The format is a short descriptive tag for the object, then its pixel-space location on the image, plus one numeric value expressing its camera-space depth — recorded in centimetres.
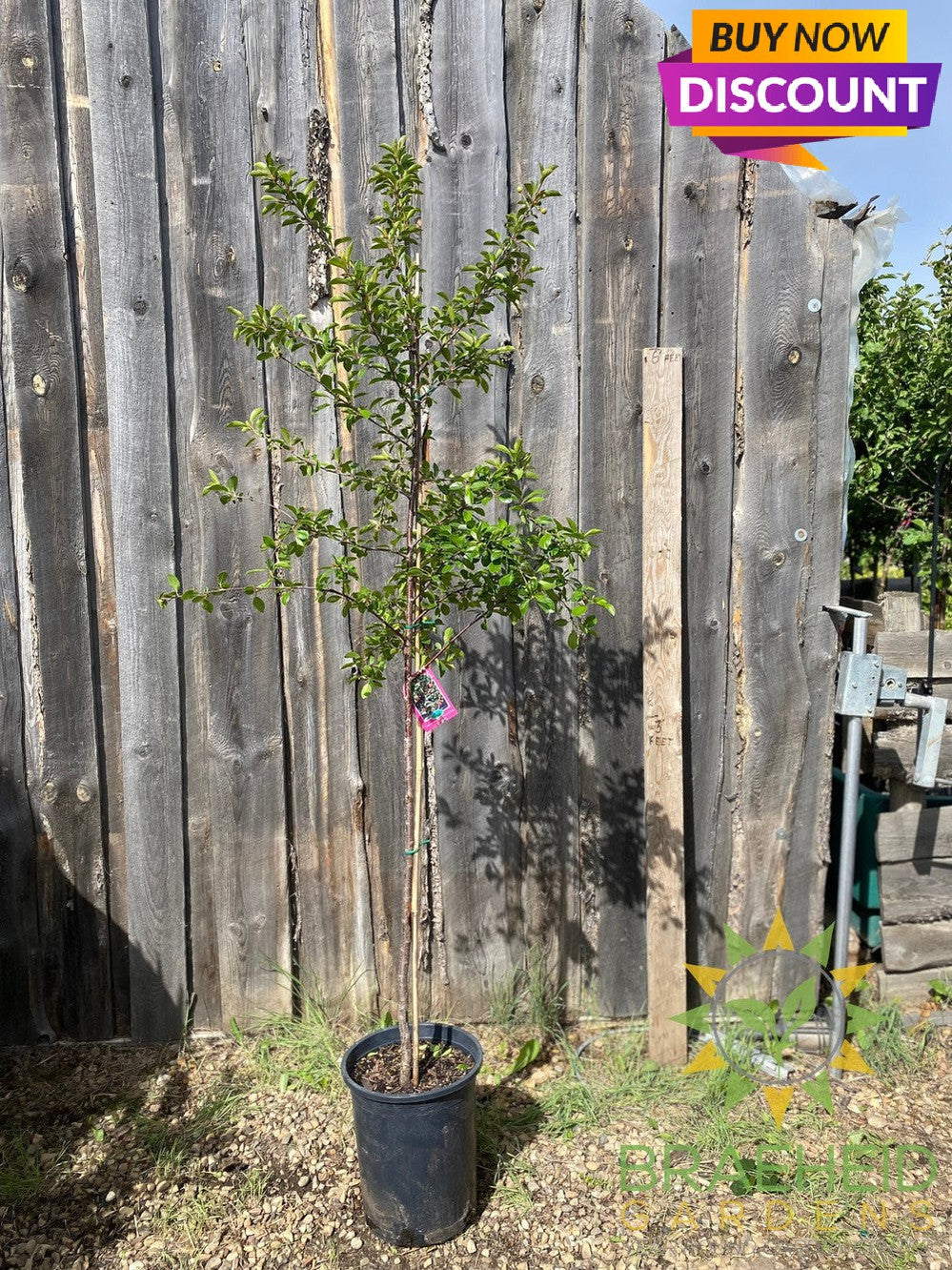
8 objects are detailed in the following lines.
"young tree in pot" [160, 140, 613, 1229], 184
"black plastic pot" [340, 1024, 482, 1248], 203
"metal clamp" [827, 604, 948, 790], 256
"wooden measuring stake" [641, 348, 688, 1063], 262
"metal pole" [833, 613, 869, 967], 260
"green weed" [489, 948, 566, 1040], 279
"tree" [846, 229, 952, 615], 353
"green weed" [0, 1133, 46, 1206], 223
